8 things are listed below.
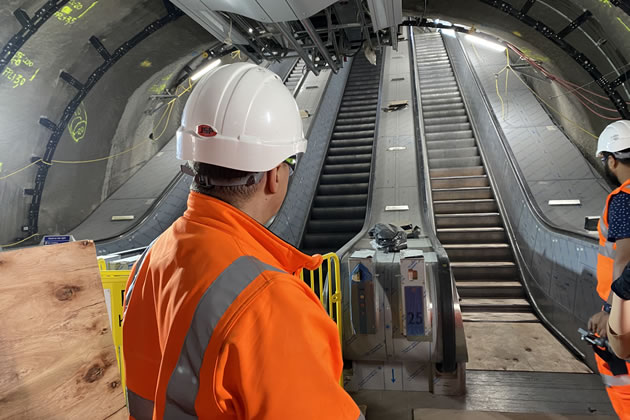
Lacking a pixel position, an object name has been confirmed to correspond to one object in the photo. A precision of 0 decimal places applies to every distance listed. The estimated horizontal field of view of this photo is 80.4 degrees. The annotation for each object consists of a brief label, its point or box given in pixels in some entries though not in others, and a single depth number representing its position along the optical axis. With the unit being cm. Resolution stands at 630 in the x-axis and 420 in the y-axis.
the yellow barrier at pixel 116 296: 205
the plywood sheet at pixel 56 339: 108
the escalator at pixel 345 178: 693
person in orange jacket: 71
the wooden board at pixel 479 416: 300
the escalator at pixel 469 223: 521
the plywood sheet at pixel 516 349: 382
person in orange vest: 178
